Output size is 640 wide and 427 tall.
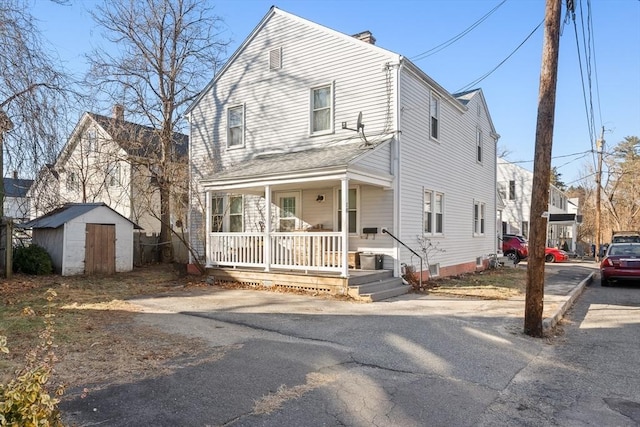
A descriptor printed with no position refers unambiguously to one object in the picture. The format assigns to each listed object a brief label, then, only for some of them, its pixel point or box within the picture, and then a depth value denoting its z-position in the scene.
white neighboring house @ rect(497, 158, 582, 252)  35.00
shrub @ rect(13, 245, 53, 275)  13.83
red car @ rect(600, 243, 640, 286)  14.69
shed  14.47
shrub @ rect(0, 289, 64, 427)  2.27
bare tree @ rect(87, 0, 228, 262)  18.31
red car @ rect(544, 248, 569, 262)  28.00
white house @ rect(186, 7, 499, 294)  12.34
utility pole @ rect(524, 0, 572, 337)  7.35
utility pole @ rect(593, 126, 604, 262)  30.23
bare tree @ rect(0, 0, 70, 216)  8.46
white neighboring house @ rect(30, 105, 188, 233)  18.39
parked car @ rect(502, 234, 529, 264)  26.55
